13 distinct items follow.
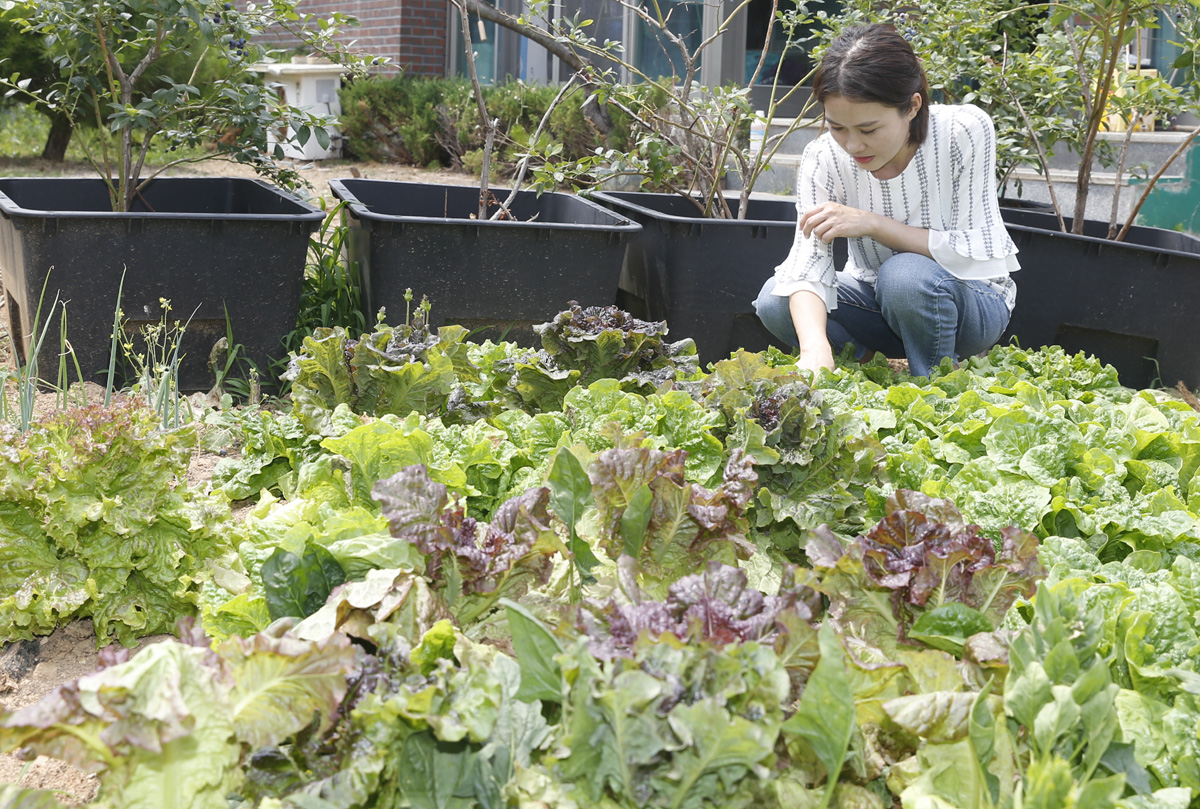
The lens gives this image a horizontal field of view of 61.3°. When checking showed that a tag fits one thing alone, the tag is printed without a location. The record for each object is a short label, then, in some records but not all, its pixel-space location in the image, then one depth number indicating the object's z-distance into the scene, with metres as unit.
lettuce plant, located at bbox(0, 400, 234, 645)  1.56
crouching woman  2.73
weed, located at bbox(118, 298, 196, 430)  2.17
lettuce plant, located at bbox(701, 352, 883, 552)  1.81
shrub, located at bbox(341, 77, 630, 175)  8.48
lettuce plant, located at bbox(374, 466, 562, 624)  1.37
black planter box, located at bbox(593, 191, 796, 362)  3.36
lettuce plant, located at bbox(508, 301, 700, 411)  2.35
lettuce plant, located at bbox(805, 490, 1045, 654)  1.31
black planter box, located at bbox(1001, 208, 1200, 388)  3.26
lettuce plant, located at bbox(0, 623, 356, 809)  0.96
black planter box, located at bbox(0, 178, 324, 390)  2.81
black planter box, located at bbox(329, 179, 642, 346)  3.12
